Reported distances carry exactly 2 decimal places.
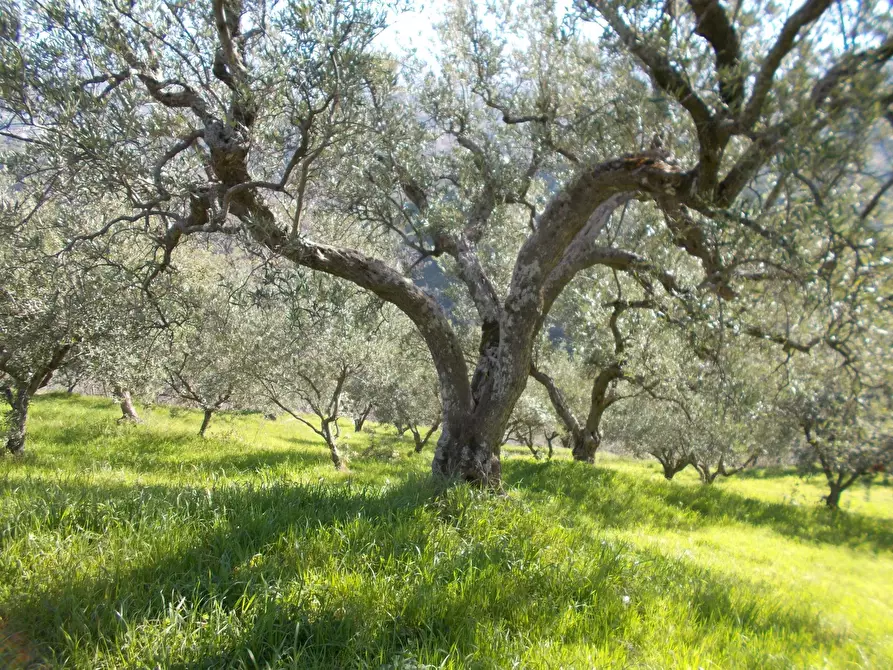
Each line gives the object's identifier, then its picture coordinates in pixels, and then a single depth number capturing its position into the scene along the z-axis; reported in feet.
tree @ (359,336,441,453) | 70.95
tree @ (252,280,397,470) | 49.57
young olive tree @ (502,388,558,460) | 61.19
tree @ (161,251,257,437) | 49.37
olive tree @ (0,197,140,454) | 23.02
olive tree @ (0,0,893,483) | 13.93
